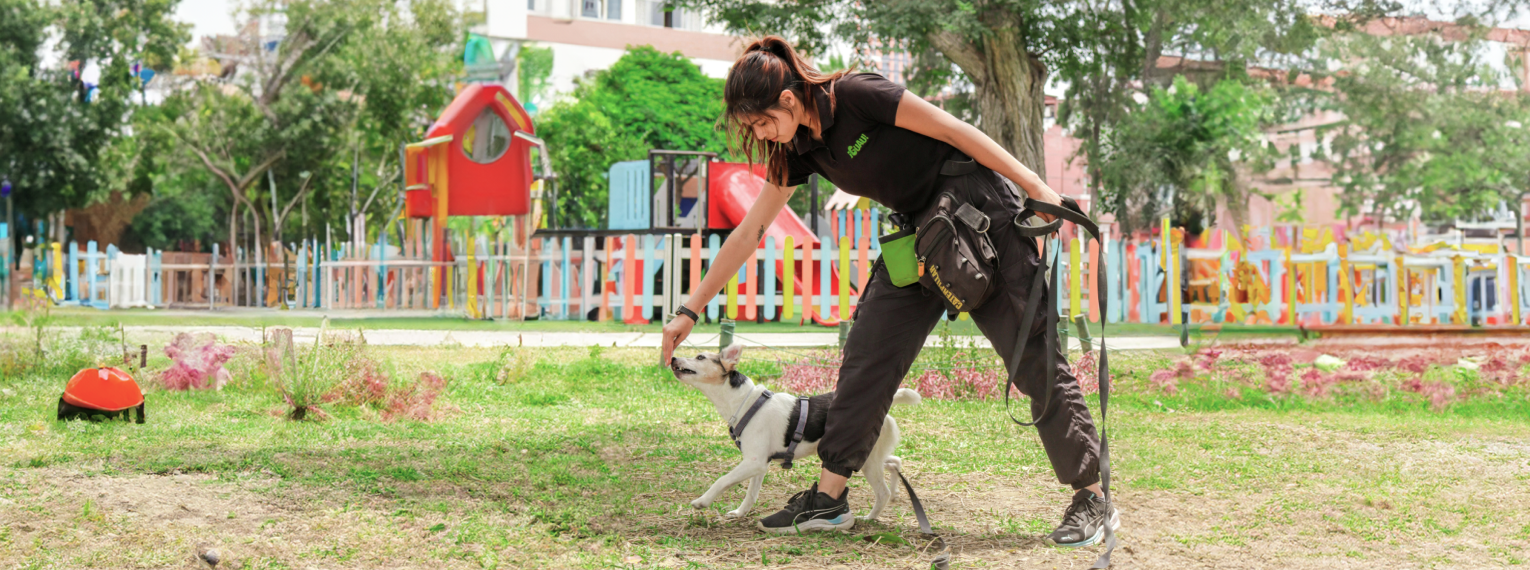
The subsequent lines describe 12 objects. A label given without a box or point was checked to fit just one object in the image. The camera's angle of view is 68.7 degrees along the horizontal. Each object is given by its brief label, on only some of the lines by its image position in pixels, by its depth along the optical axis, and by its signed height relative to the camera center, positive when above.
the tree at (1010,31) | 12.56 +3.22
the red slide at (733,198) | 17.27 +1.68
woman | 3.35 +0.35
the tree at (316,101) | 32.59 +6.06
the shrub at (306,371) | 6.23 -0.38
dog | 3.82 -0.41
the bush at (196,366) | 7.39 -0.40
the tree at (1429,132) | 31.56 +5.46
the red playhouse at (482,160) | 17.98 +2.35
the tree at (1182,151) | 27.08 +3.83
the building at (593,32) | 41.91 +10.68
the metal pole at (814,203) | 18.08 +1.65
